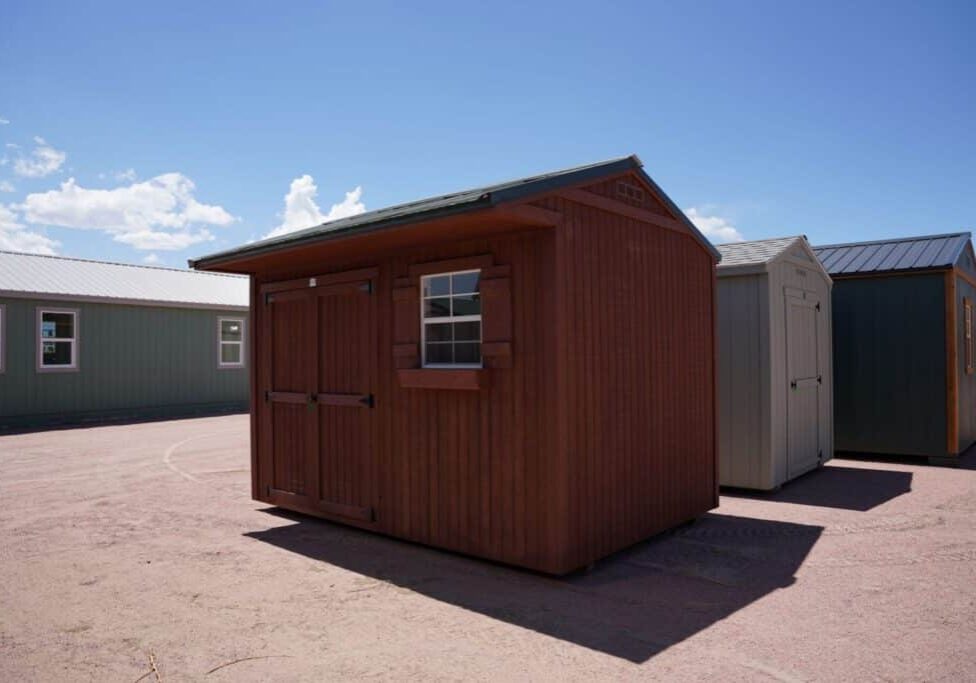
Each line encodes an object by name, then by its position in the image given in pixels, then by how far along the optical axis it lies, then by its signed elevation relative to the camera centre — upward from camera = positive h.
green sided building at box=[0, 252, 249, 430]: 15.58 +0.37
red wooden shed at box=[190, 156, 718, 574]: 5.18 -0.10
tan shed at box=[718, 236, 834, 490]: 8.16 -0.10
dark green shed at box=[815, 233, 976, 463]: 10.42 +0.08
